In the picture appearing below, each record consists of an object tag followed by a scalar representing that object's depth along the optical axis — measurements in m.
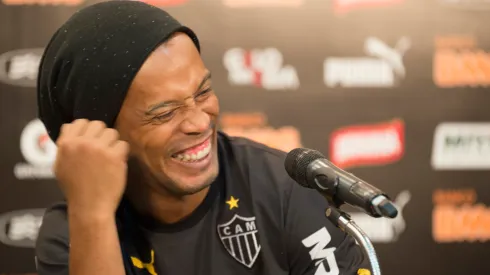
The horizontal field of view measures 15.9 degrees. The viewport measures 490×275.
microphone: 2.33
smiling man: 2.60
